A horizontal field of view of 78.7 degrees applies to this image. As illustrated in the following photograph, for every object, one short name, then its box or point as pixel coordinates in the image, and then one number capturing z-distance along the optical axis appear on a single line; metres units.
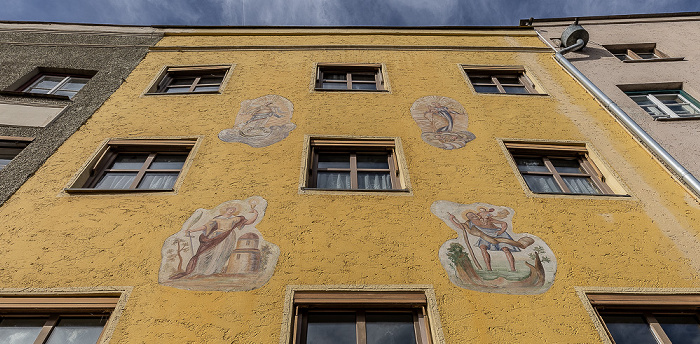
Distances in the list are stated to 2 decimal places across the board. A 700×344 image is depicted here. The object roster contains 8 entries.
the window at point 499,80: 8.73
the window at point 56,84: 8.37
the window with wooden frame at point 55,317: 4.12
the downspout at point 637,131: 5.80
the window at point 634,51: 10.20
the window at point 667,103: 8.00
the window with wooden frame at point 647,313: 4.25
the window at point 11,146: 6.56
